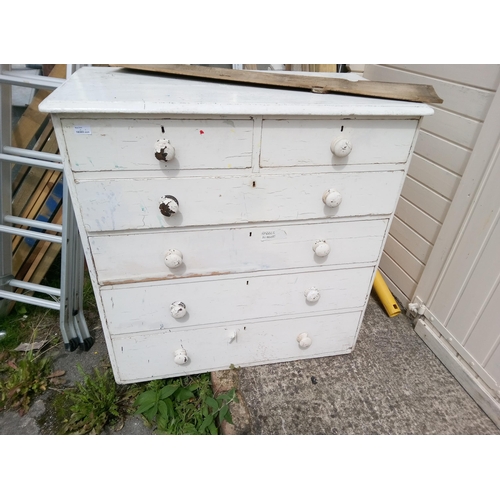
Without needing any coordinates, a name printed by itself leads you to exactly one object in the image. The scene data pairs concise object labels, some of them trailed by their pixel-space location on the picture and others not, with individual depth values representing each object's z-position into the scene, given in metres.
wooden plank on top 1.55
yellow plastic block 2.47
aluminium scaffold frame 1.94
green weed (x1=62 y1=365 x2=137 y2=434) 1.85
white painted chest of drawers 1.34
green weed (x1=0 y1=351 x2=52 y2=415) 1.97
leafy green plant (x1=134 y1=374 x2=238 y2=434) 1.84
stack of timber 2.22
